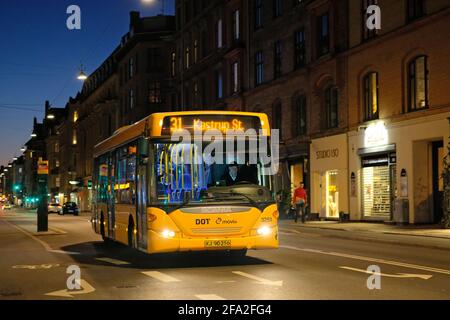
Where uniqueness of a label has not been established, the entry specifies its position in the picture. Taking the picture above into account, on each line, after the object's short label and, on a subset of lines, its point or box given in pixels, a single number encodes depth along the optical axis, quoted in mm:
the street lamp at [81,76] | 46588
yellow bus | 14375
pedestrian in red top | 35281
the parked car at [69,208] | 71675
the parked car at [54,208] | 78025
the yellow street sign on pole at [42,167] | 28781
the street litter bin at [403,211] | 30438
